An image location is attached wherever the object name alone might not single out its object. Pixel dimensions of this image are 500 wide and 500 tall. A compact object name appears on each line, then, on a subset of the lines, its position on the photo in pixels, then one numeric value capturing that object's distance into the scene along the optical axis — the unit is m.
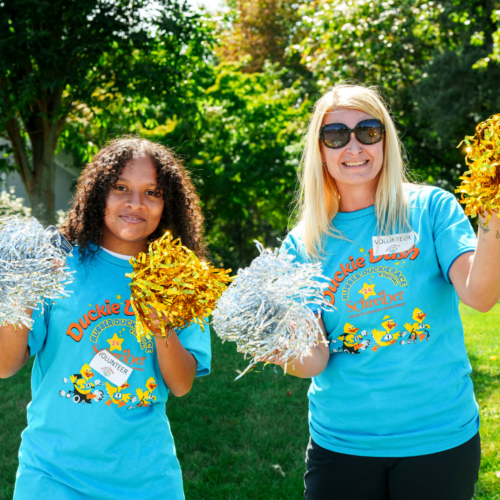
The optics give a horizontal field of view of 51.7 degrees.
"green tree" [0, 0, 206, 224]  7.65
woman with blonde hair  1.87
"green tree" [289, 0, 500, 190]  11.55
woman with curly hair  1.88
